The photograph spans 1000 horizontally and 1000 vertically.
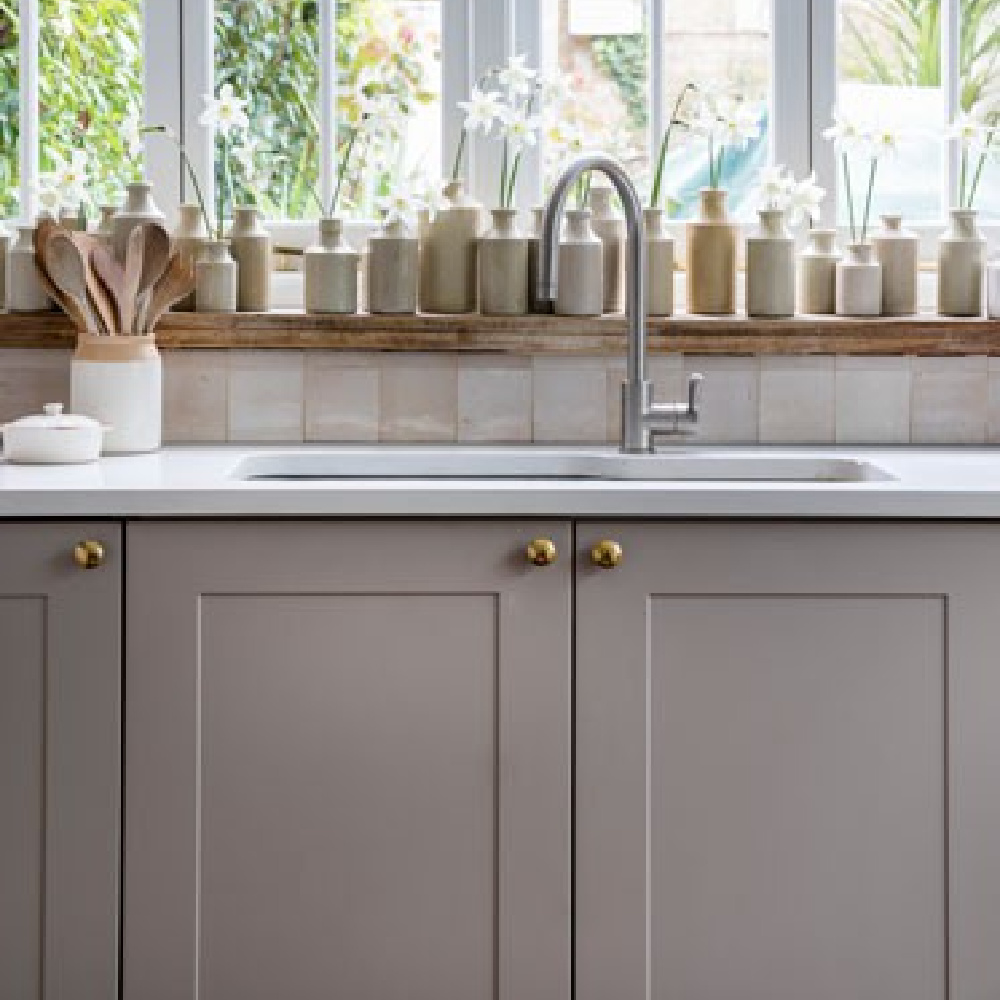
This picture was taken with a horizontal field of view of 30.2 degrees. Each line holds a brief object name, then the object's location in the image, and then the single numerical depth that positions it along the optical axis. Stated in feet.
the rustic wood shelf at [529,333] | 9.80
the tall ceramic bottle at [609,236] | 9.97
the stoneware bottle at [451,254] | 9.85
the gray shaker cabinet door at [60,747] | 7.56
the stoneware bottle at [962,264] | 9.89
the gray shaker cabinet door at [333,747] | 7.58
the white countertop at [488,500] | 7.52
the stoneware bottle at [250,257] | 9.95
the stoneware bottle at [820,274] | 10.04
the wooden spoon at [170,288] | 9.12
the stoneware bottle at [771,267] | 9.86
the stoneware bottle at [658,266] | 9.83
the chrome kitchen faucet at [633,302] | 8.85
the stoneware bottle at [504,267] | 9.75
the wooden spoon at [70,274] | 8.85
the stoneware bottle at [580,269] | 9.75
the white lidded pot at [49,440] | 8.44
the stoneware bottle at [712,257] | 9.89
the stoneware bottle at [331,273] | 9.80
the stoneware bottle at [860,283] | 9.91
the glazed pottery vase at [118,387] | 9.05
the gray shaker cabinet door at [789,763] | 7.61
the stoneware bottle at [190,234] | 9.87
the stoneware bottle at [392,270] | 9.81
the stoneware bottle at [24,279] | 9.81
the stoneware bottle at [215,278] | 9.83
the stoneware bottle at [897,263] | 9.95
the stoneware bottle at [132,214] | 9.64
